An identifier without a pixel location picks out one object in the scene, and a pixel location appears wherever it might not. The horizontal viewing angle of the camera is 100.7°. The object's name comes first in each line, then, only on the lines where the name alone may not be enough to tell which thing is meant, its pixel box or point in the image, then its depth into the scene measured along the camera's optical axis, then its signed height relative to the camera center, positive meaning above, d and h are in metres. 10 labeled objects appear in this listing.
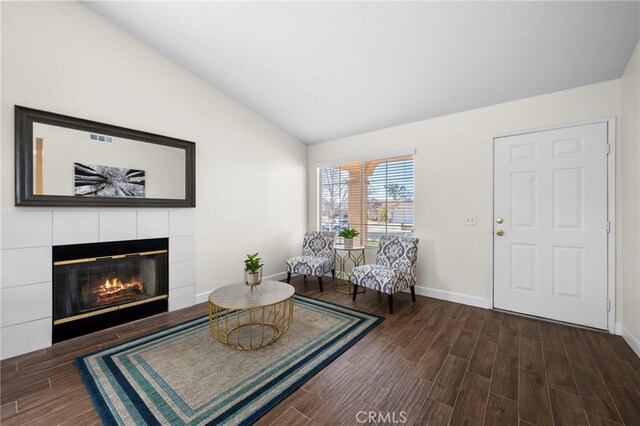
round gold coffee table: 2.33 -1.16
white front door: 2.66 -0.13
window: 3.95 +0.24
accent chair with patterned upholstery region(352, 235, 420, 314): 3.16 -0.74
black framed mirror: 2.30 +0.48
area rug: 1.62 -1.21
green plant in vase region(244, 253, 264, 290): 2.56 -0.60
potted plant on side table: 4.02 -0.36
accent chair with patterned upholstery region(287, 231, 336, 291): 4.00 -0.74
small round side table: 4.00 -0.86
